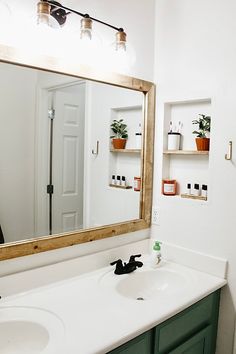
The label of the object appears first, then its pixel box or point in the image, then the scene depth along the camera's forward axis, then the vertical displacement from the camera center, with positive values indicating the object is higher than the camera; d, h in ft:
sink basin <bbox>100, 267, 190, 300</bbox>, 5.43 -2.27
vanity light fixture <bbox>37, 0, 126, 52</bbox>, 4.51 +2.11
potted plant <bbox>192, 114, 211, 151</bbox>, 6.00 +0.50
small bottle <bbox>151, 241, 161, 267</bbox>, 6.14 -1.90
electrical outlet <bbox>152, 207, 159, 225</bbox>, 6.79 -1.24
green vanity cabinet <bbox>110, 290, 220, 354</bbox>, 4.27 -2.66
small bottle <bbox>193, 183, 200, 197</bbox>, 6.19 -0.61
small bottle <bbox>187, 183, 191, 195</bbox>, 6.31 -0.59
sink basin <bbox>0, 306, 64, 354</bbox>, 3.95 -2.25
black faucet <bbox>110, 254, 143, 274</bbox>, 5.70 -2.00
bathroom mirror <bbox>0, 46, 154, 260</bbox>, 4.75 +0.01
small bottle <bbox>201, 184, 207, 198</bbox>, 6.07 -0.61
